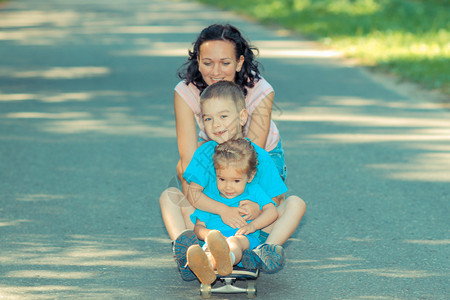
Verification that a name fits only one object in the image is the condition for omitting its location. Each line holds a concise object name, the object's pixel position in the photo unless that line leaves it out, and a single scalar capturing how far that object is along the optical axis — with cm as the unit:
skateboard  691
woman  755
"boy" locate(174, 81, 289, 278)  718
